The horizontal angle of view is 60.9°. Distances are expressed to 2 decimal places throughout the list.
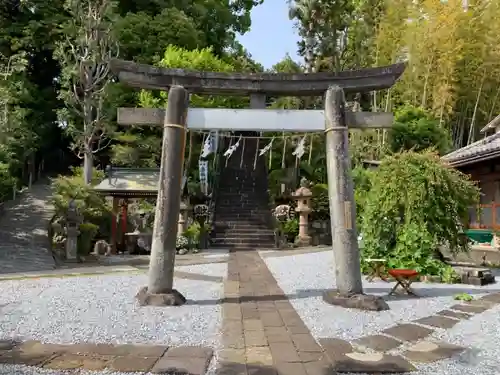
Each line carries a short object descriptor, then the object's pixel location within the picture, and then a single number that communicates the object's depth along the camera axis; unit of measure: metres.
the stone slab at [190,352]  4.09
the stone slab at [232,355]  3.98
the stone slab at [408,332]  4.73
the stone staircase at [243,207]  16.77
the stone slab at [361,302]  5.96
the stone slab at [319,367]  3.71
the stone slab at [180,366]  3.70
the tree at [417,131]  20.64
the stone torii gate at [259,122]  6.25
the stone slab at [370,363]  3.79
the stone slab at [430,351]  4.12
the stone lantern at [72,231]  12.16
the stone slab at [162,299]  6.09
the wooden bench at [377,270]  8.55
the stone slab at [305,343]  4.30
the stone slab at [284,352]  4.02
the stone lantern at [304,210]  17.09
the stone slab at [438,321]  5.26
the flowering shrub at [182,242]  14.59
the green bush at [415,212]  8.72
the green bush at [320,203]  18.20
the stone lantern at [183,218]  15.37
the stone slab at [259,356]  3.93
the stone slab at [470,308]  6.02
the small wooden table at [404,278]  6.80
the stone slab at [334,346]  4.25
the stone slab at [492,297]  6.72
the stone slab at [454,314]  5.71
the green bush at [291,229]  17.41
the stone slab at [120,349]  4.11
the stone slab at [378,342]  4.40
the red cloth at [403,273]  6.79
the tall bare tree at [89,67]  15.93
